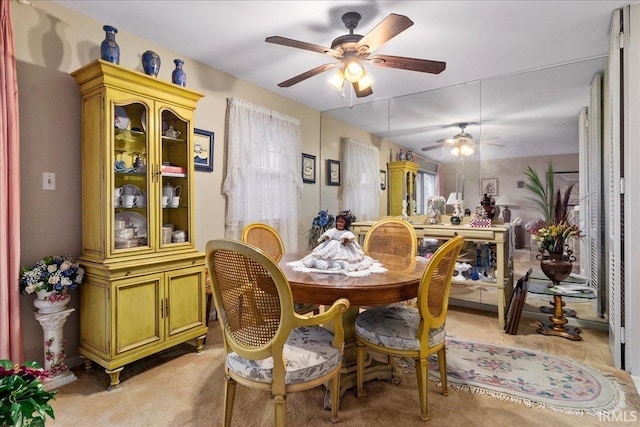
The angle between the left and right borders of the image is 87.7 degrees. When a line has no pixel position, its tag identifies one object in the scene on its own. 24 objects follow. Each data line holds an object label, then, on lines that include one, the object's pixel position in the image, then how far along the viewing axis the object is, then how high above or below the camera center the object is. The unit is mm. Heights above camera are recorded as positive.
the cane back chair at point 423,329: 1662 -626
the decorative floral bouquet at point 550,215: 2910 -25
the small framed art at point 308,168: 4391 +602
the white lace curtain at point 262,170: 3381 +473
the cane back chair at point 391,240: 2713 -234
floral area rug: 1885 -1064
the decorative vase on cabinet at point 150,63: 2359 +1073
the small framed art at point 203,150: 3092 +600
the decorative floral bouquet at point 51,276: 1962 -374
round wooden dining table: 1596 -362
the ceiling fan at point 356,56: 2055 +1057
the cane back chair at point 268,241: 2629 -228
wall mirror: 3152 +965
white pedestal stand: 2025 -829
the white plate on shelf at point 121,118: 2227 +649
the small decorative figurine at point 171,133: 2543 +627
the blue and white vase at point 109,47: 2129 +1072
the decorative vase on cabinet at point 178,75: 2555 +1068
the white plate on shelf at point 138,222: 2340 -58
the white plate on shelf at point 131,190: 2308 +169
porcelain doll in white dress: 1930 -234
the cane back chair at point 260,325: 1324 -478
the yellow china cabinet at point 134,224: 2105 -68
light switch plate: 2176 +220
